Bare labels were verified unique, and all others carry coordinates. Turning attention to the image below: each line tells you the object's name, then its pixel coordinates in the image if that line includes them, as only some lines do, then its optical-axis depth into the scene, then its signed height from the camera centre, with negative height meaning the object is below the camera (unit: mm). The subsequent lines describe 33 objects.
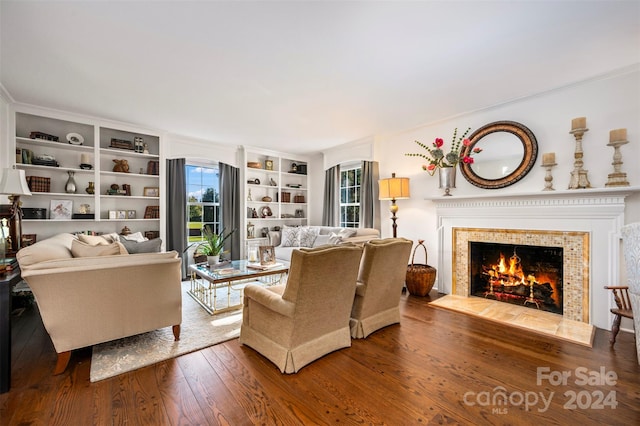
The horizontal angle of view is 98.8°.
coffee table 3137 -740
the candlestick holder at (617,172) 2682 +381
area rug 2107 -1174
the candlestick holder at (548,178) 3111 +370
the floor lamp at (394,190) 4242 +328
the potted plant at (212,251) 3670 -526
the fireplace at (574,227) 2750 -197
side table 1773 -796
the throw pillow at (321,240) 4848 -508
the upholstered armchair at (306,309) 1955 -762
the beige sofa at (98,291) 1920 -609
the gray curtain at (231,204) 5438 +156
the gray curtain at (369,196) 4988 +279
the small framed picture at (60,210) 3850 +36
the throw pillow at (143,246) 2910 -368
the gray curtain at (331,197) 5812 +305
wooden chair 2338 -852
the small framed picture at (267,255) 3678 -588
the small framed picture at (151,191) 4656 +359
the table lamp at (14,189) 2646 +229
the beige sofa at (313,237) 4578 -453
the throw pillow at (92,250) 2262 -311
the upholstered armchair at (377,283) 2506 -683
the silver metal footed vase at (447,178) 3855 +469
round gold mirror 3309 +711
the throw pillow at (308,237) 5204 -485
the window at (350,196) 5547 +309
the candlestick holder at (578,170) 2896 +434
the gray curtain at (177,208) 4824 +72
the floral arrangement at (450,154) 3745 +796
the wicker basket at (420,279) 3795 -955
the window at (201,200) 5230 +238
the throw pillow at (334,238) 4500 -451
